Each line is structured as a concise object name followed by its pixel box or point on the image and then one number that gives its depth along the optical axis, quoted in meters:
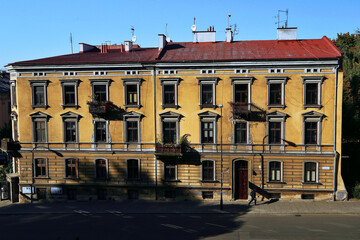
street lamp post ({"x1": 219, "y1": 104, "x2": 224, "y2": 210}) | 26.25
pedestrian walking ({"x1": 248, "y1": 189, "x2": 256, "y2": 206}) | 27.09
